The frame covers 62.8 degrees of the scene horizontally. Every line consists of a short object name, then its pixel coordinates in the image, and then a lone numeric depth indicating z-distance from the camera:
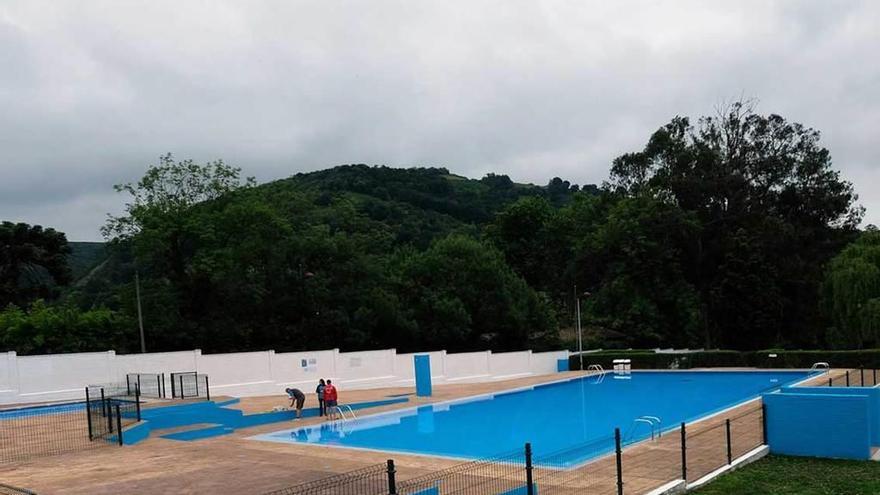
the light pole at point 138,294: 34.45
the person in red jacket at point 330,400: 23.97
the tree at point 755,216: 51.28
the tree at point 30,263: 45.34
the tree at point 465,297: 44.66
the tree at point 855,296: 39.00
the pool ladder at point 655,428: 16.71
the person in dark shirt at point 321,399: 24.06
